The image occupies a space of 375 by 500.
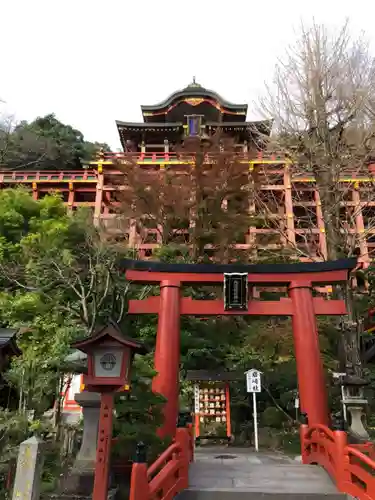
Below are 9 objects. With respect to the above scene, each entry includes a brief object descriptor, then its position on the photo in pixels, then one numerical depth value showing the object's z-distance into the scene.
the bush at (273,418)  12.65
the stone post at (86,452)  5.74
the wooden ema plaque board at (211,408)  12.32
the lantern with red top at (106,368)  4.62
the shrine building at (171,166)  18.50
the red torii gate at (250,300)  8.31
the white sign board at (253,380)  11.17
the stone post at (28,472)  4.43
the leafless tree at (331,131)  10.59
